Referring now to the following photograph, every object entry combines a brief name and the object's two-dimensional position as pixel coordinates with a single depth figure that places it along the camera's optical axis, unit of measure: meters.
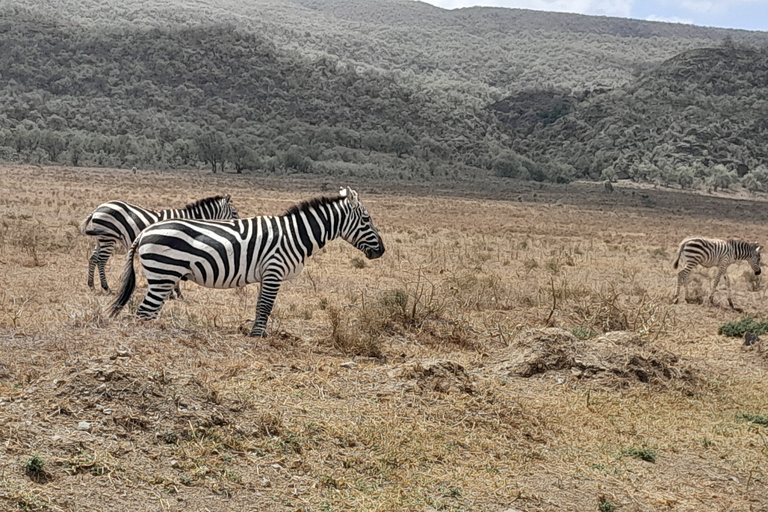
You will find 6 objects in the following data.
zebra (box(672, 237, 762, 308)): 15.61
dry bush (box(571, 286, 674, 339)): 11.52
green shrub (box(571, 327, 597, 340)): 10.73
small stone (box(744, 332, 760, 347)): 10.60
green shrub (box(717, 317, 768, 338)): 11.35
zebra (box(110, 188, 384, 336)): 8.88
